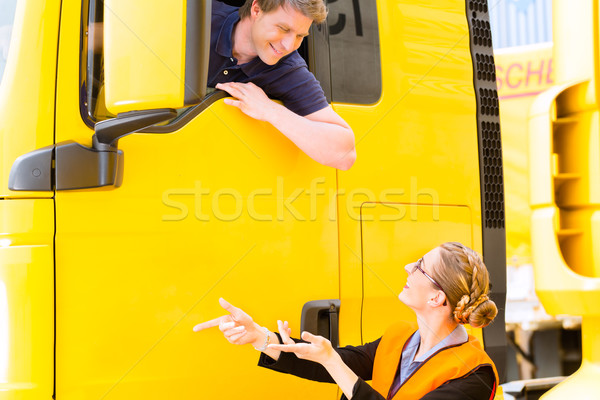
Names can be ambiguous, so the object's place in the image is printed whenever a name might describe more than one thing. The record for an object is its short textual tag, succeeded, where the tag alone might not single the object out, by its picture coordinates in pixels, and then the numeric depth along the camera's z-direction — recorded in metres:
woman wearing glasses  6.34
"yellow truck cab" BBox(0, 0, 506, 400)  6.21
